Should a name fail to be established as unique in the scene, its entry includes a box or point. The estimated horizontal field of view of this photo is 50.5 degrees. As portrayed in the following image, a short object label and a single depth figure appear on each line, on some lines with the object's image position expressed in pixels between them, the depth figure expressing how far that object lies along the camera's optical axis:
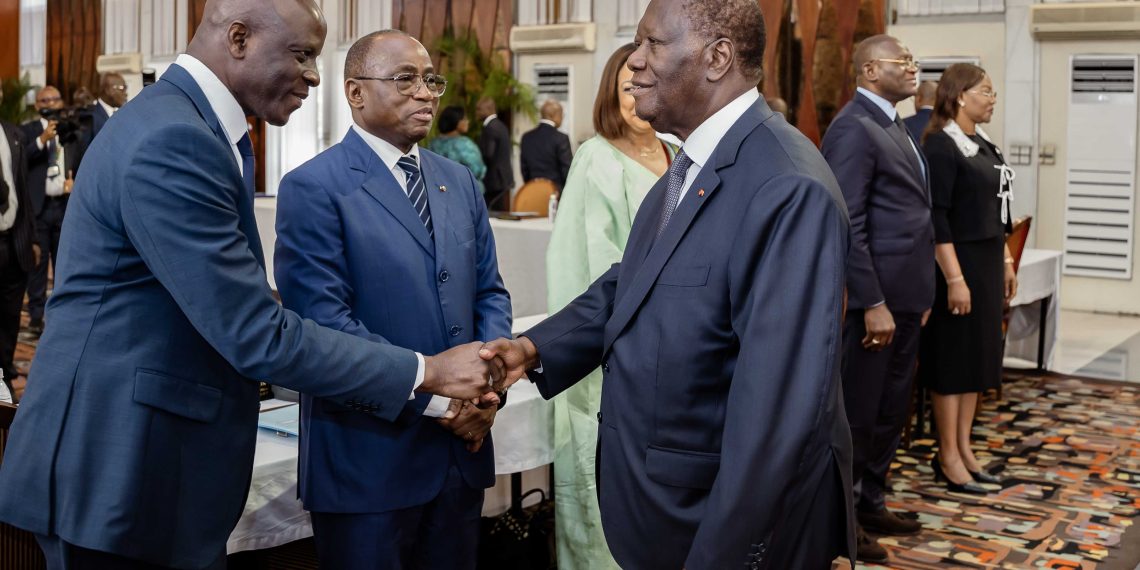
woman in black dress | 4.84
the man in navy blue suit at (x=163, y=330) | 1.87
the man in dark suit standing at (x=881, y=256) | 4.15
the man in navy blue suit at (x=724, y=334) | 1.76
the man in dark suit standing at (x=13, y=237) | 6.79
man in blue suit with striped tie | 2.46
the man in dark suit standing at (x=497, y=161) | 12.50
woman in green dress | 3.30
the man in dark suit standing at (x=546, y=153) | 11.86
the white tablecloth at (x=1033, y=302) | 7.10
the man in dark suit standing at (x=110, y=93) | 8.85
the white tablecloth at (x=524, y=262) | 6.67
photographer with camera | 8.63
